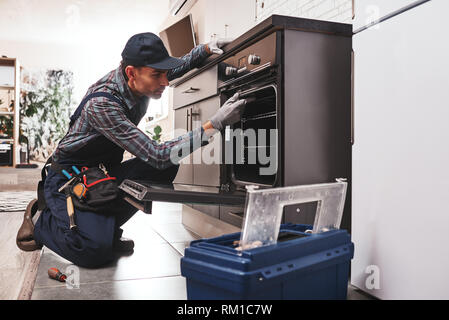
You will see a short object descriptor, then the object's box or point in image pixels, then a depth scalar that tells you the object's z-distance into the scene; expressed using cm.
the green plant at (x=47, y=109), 784
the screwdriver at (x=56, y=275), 141
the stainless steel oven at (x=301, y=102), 139
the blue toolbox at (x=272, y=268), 85
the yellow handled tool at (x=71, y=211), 163
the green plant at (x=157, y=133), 537
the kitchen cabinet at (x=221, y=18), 296
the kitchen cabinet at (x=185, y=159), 239
